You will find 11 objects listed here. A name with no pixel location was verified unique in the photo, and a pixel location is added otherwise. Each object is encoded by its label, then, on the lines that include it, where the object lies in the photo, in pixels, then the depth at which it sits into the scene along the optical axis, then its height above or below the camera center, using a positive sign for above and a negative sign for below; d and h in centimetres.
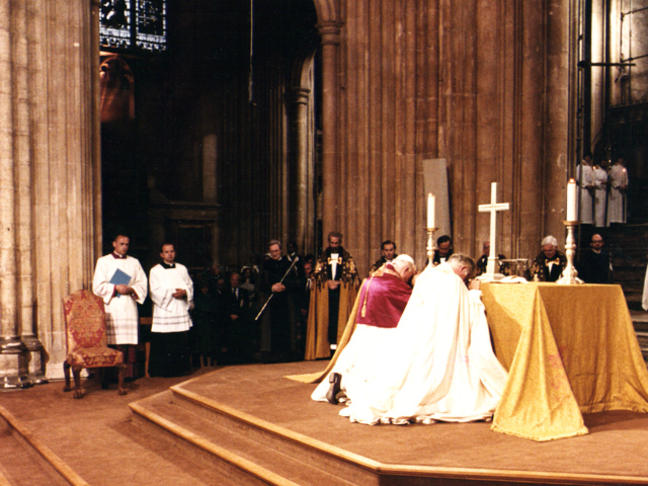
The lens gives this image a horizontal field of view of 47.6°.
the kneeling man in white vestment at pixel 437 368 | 511 -100
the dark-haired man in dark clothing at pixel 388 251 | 933 -32
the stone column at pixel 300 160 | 1619 +148
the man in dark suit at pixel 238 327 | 980 -134
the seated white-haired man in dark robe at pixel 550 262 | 817 -41
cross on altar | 558 +4
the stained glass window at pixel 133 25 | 1627 +454
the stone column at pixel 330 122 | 1059 +152
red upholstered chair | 738 -115
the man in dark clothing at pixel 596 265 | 900 -48
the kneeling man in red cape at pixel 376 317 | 564 -70
